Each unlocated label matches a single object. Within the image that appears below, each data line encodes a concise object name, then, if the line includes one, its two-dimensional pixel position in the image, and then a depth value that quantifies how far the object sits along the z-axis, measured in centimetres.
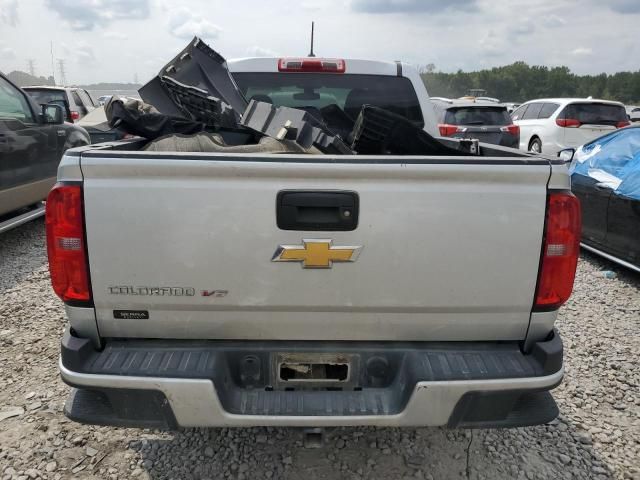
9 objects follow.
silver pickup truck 196
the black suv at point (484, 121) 1195
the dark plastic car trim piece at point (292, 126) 265
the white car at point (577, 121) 1261
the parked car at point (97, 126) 938
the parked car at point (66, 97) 1360
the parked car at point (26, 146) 554
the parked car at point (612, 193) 504
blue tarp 512
